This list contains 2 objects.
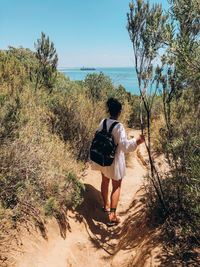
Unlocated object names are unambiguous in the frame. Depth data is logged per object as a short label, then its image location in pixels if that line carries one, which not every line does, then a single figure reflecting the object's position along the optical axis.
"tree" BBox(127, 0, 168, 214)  2.89
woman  3.10
